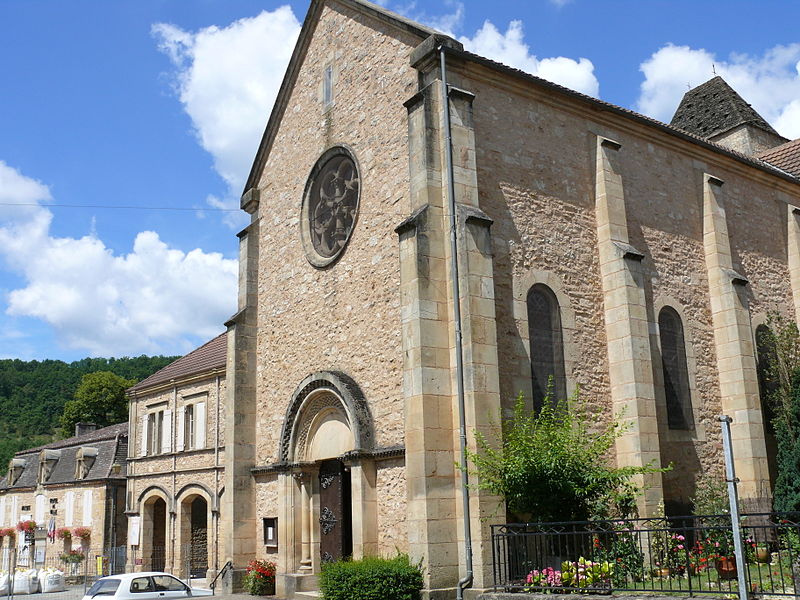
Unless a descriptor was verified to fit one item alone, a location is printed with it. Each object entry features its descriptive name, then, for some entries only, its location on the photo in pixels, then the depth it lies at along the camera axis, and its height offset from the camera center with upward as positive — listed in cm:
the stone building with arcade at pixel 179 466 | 2705 +117
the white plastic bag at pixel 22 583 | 2428 -231
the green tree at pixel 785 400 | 1554 +158
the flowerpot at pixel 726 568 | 1074 -120
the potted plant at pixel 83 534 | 3161 -120
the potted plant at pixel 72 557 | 3139 -206
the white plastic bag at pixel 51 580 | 2545 -238
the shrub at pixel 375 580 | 1179 -127
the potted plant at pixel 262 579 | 1648 -166
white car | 1580 -170
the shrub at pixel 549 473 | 1195 +19
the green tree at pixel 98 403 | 6031 +728
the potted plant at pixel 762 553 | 1486 -136
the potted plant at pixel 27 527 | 3472 -98
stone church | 1305 +374
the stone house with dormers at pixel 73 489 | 3181 +62
